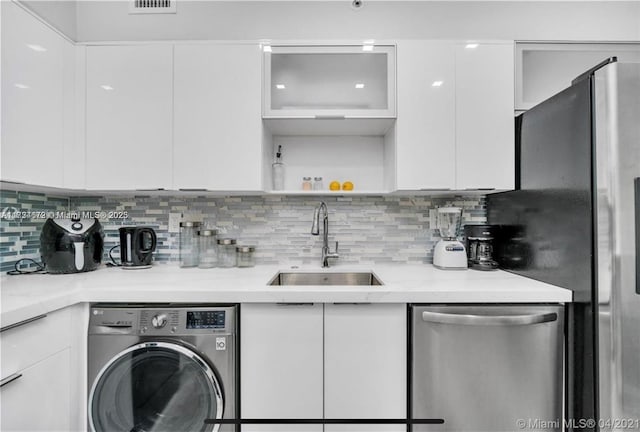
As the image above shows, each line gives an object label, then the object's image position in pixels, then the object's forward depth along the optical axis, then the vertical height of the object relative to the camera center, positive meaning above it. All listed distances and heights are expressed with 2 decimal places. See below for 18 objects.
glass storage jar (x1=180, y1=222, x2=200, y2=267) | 1.91 -0.18
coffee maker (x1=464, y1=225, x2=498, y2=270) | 1.81 -0.18
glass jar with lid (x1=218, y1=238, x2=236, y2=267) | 1.90 -0.24
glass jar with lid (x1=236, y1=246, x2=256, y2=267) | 1.87 -0.23
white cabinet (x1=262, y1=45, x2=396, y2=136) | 1.68 +0.73
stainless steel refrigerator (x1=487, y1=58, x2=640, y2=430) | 1.12 -0.08
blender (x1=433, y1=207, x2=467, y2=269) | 1.81 -0.17
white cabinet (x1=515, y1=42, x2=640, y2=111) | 1.74 +0.88
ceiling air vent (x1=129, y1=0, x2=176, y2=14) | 1.91 +1.30
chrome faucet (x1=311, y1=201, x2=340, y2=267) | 1.90 -0.09
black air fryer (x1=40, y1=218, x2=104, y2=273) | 1.60 -0.15
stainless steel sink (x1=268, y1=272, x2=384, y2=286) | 1.90 -0.38
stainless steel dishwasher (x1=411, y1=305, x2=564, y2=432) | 1.31 -0.67
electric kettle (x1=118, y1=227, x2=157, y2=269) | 1.81 -0.17
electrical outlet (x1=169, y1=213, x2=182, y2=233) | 2.01 -0.04
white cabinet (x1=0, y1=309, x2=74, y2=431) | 1.02 -0.57
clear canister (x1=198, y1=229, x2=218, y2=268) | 1.92 -0.21
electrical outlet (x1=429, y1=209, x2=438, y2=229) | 2.02 -0.02
